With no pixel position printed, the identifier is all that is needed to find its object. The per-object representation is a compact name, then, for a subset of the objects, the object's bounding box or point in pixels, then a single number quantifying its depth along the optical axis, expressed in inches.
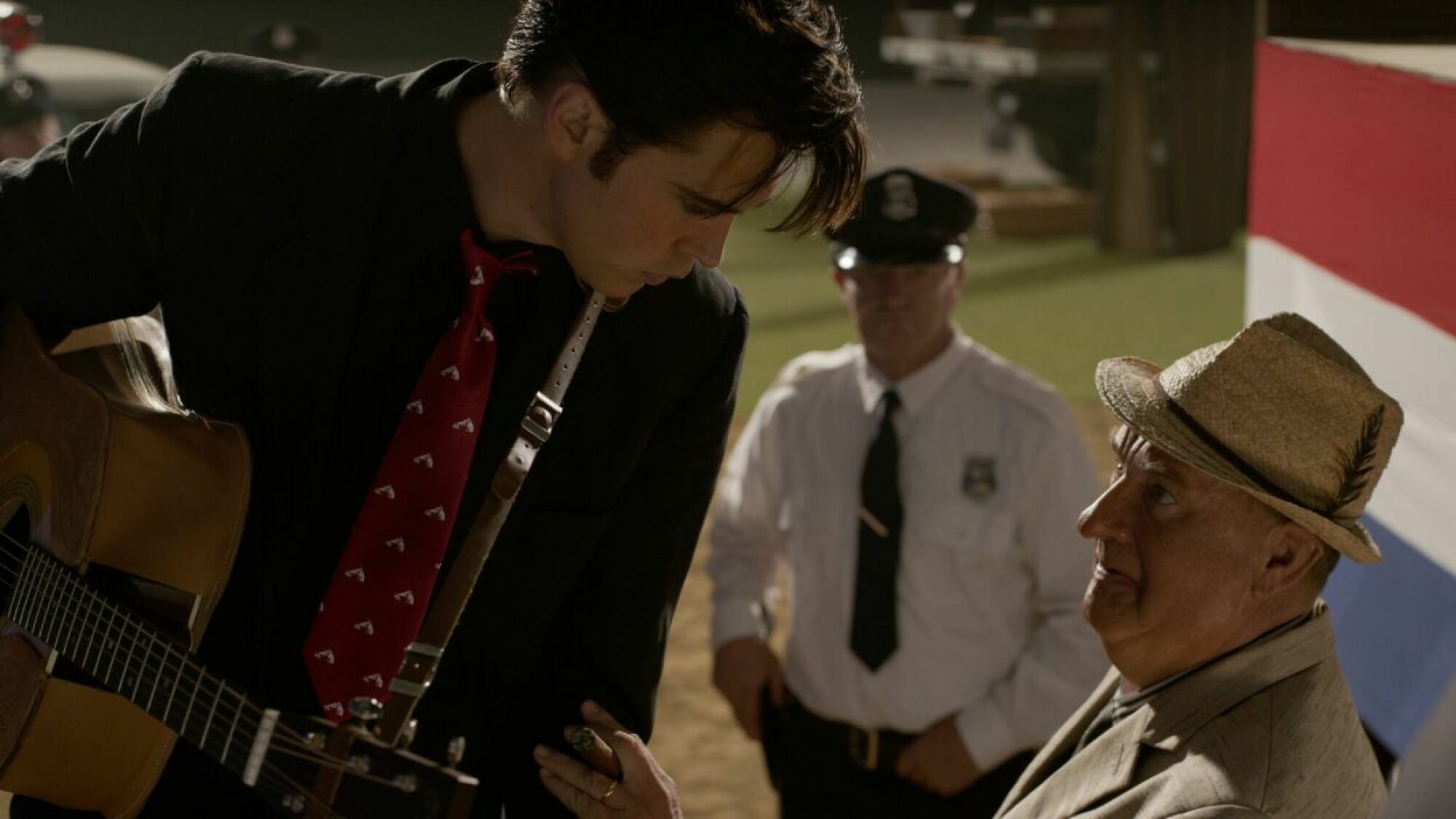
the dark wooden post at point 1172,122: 558.8
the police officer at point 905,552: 151.8
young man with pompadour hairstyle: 102.4
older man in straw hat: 103.2
